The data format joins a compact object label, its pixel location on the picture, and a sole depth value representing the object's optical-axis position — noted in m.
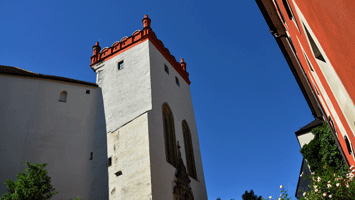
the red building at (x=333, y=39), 2.49
